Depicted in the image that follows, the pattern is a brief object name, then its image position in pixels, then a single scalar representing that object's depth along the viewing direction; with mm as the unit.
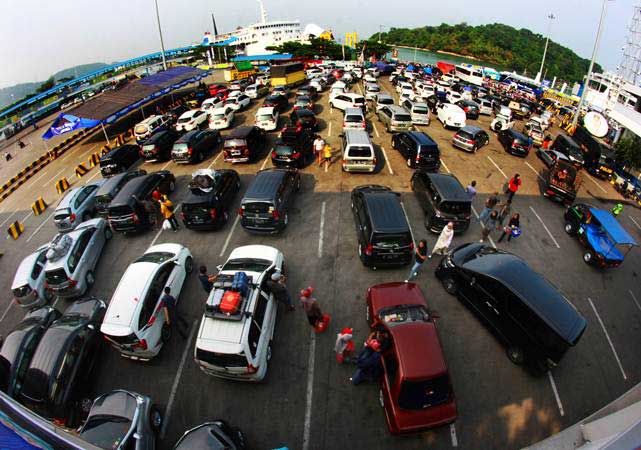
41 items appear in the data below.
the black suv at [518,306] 7422
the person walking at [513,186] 13766
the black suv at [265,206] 11742
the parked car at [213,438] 5862
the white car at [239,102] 27162
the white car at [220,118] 23703
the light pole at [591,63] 24341
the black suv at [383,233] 10086
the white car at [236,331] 6965
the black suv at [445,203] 11930
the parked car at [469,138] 20156
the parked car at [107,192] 13624
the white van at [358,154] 15984
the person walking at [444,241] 10555
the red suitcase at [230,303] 7238
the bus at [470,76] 45406
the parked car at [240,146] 17719
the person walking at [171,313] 8594
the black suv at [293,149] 16828
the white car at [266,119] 22219
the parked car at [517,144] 20281
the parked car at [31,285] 10578
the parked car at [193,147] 18297
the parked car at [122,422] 6137
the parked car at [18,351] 7498
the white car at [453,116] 24109
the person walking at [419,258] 9638
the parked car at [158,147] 19094
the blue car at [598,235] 11109
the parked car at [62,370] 7168
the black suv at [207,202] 12516
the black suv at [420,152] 16844
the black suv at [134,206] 12688
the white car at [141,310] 7906
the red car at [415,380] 6254
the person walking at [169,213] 12836
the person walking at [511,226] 12141
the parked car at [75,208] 13648
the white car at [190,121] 23117
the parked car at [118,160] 18344
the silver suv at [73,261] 10438
